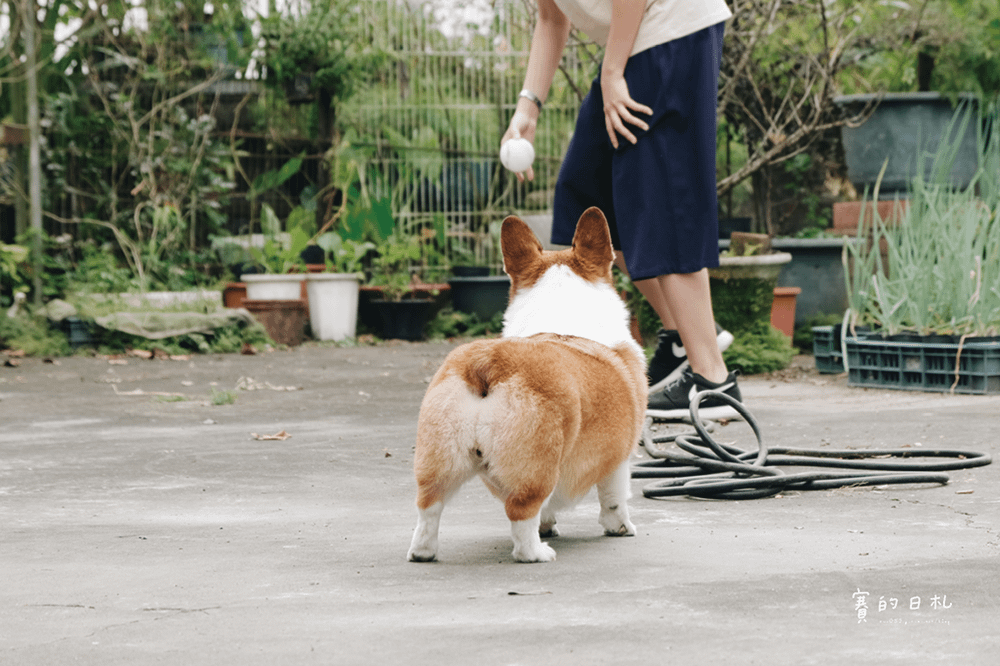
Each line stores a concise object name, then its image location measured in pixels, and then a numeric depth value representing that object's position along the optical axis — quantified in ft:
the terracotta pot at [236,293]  31.09
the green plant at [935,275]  15.83
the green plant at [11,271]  27.17
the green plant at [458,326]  31.53
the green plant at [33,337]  25.45
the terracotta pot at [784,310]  22.76
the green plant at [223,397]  16.56
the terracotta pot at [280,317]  28.89
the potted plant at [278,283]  28.94
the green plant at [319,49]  31.60
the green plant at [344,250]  31.07
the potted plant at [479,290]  32.22
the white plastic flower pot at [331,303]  30.22
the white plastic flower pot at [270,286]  29.71
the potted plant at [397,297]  30.94
